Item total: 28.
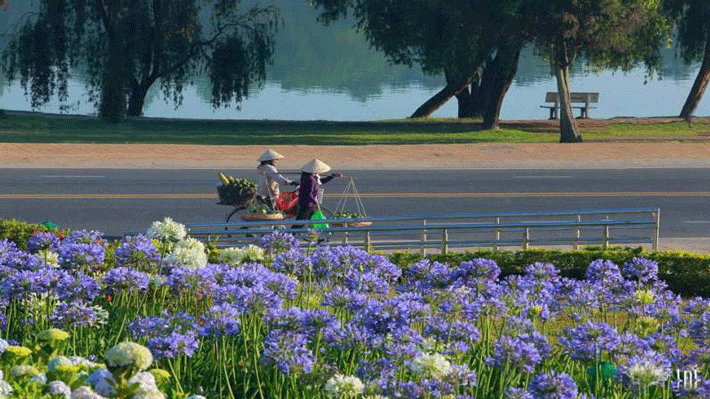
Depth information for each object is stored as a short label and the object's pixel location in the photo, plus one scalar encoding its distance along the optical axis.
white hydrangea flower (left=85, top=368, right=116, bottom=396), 11.12
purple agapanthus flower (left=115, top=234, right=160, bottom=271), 18.52
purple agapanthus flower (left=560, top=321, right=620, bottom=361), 14.06
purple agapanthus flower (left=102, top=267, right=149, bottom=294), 16.89
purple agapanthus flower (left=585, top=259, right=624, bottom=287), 17.75
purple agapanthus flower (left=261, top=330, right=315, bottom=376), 13.43
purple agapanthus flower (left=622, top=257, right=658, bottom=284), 18.47
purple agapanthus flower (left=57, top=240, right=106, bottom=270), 18.22
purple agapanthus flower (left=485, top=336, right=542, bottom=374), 13.44
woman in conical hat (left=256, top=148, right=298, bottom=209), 37.32
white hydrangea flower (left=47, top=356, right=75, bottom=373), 12.02
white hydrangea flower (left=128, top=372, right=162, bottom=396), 10.95
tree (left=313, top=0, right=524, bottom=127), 70.20
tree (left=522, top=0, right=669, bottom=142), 67.14
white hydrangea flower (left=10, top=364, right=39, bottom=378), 12.33
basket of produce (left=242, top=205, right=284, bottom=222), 36.51
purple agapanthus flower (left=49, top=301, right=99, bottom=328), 15.71
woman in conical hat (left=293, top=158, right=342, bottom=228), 35.94
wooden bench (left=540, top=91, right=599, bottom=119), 89.94
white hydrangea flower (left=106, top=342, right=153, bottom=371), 10.61
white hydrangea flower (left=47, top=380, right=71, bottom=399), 11.09
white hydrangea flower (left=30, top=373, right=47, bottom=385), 11.86
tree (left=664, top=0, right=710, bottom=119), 87.62
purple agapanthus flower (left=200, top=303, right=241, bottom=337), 15.10
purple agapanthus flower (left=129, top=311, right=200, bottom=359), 14.26
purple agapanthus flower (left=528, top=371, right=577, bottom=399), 12.63
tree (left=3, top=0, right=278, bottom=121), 83.50
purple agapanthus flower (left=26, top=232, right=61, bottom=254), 19.69
